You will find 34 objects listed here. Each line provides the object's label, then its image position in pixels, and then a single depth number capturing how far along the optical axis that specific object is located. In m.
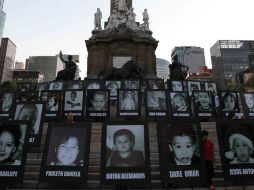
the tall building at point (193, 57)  136.88
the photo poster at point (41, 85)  27.20
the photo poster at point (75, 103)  16.22
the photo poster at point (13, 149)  8.66
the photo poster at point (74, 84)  23.32
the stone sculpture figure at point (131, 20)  35.54
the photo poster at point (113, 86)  21.76
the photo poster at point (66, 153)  8.44
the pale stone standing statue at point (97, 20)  36.44
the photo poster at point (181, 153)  8.51
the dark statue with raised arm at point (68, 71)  29.05
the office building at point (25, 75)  157.25
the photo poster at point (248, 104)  17.55
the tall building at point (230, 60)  142.75
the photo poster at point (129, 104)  16.08
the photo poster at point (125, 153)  8.22
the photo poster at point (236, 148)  9.05
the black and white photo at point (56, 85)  24.46
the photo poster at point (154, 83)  25.42
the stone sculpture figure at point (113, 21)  35.57
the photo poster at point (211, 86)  23.91
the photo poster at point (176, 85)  22.99
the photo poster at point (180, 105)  16.55
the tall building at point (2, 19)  138.12
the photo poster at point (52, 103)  16.56
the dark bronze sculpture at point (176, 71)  27.47
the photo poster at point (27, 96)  20.86
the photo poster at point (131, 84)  22.08
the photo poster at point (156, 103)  16.48
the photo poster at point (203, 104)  17.53
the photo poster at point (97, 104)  16.25
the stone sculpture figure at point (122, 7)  37.34
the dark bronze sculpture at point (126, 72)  24.83
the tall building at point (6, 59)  148.12
